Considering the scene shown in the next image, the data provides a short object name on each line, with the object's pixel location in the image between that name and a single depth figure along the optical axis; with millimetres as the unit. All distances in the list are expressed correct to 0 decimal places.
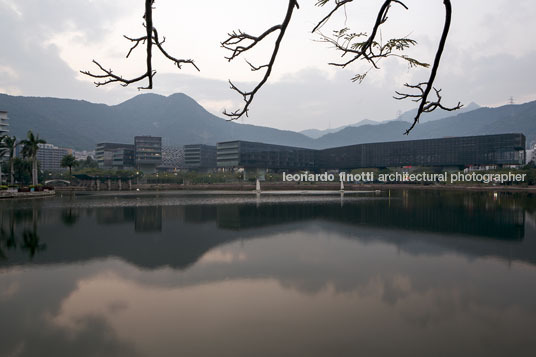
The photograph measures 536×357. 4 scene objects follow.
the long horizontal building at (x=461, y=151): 155125
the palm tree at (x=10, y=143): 92150
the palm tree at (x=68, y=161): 133250
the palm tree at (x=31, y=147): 90438
